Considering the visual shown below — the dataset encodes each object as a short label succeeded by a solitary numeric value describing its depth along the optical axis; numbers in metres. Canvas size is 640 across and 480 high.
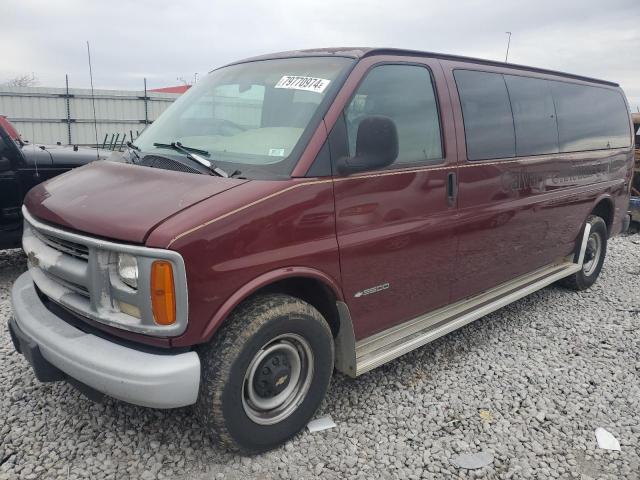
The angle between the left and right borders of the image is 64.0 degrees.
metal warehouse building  15.10
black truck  5.57
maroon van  2.37
